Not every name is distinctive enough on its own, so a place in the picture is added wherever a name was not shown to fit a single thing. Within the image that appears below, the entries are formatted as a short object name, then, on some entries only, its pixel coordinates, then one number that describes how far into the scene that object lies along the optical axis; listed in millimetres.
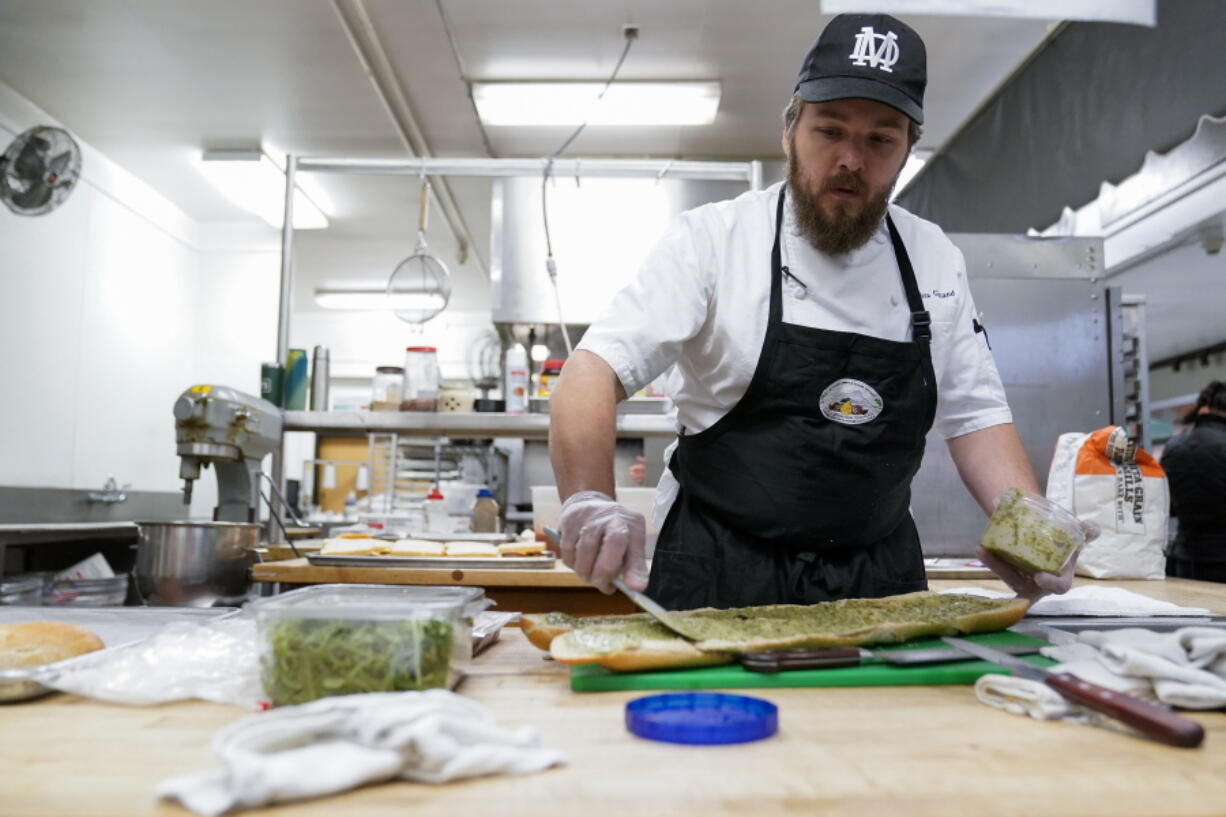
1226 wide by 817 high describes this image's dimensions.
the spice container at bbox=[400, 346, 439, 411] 3096
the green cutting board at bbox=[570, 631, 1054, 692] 979
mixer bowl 2266
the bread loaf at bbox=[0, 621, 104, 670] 959
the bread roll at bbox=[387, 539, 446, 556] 2516
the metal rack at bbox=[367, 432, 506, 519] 5309
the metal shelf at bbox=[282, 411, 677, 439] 2984
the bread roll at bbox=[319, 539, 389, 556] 2496
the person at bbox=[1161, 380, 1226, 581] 3941
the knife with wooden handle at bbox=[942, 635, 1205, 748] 767
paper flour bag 2641
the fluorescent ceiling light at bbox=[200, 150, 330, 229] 5988
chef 1525
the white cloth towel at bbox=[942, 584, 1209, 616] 1679
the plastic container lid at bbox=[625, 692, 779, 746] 762
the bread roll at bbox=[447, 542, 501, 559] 2502
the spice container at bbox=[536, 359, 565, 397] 3676
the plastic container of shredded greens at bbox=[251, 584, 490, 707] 827
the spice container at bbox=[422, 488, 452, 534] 3459
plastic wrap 919
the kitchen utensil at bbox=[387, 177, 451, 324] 3875
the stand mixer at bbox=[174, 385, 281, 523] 2418
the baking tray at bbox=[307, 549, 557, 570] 2387
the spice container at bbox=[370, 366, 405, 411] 3193
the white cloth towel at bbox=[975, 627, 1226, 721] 877
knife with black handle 1005
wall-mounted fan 3566
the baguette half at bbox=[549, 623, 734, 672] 988
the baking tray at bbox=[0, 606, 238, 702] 1271
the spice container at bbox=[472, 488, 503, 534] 3568
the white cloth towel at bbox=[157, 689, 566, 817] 613
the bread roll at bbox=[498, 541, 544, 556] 2551
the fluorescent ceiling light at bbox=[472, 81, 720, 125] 4957
